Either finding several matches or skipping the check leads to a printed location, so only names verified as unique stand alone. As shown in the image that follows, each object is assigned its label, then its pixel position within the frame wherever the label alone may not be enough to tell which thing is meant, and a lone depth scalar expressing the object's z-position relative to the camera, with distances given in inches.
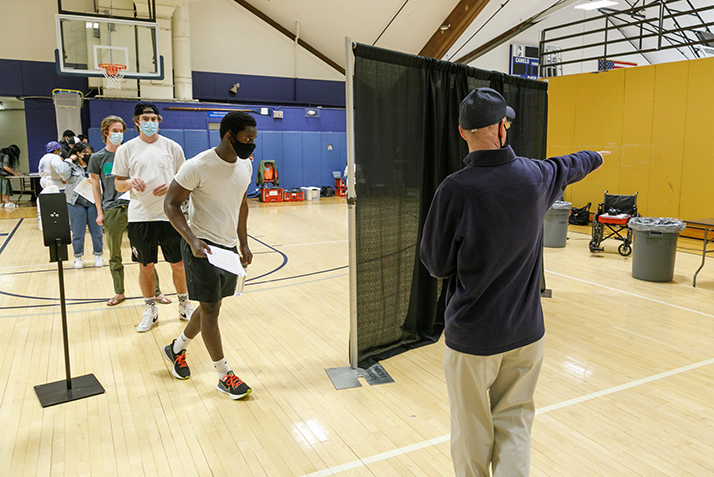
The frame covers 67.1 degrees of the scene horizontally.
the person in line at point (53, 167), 297.6
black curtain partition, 149.3
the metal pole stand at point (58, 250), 131.7
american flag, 585.1
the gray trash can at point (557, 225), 342.0
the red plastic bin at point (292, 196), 629.3
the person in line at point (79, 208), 279.9
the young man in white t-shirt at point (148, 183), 172.9
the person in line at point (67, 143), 366.6
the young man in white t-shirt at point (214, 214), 125.0
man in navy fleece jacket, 74.1
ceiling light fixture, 472.1
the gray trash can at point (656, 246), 254.1
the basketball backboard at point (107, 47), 467.8
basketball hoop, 466.6
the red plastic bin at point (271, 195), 619.2
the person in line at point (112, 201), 208.4
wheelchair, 326.6
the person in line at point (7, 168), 580.9
